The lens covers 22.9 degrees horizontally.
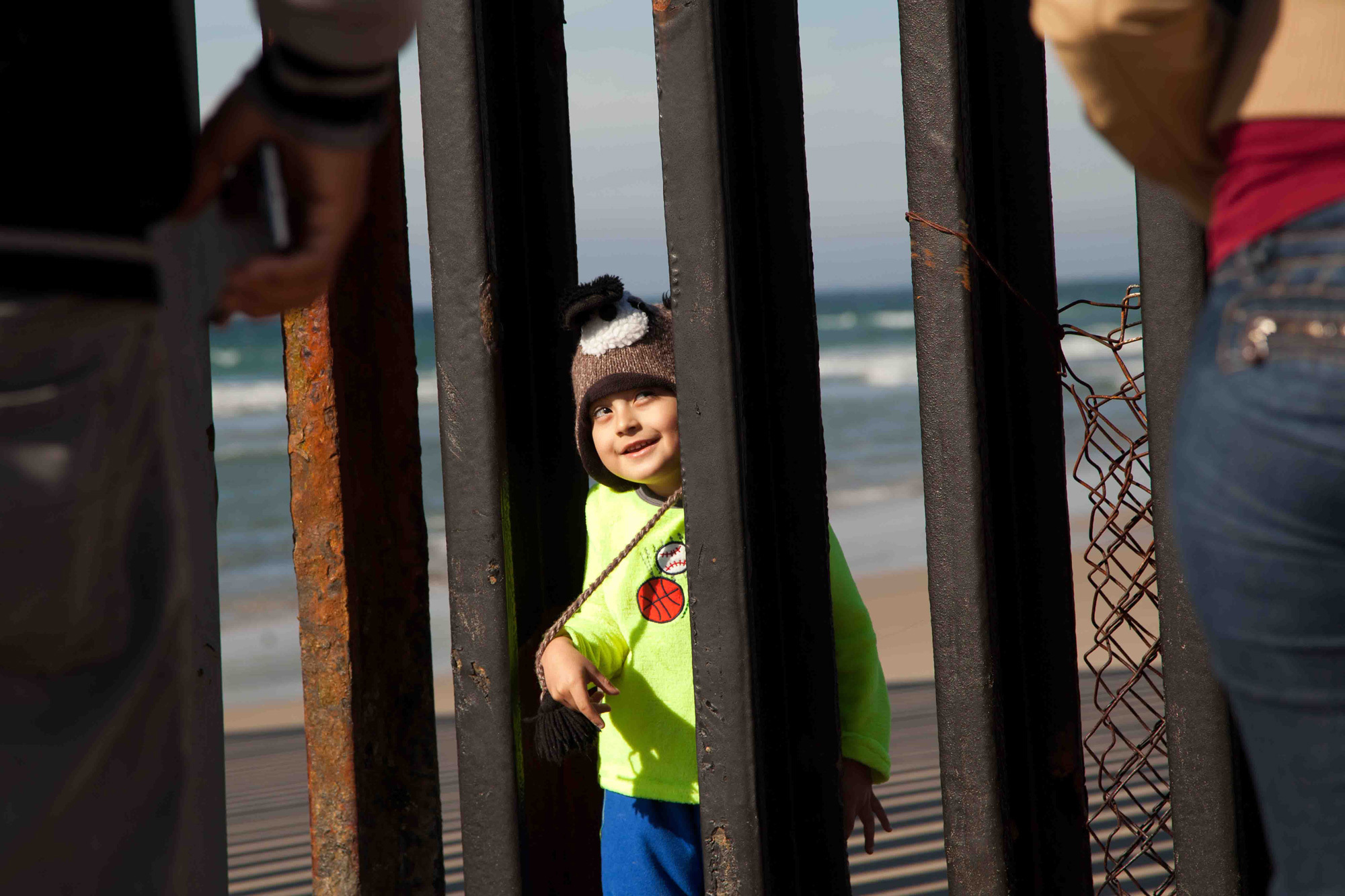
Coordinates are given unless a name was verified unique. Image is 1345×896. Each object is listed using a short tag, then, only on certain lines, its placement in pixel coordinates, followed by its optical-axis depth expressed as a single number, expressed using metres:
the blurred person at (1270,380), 2.76
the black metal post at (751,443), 3.91
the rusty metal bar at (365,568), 4.10
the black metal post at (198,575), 3.20
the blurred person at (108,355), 2.86
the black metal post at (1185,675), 3.85
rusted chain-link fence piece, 4.12
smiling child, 4.22
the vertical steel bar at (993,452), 3.89
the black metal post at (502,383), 4.03
